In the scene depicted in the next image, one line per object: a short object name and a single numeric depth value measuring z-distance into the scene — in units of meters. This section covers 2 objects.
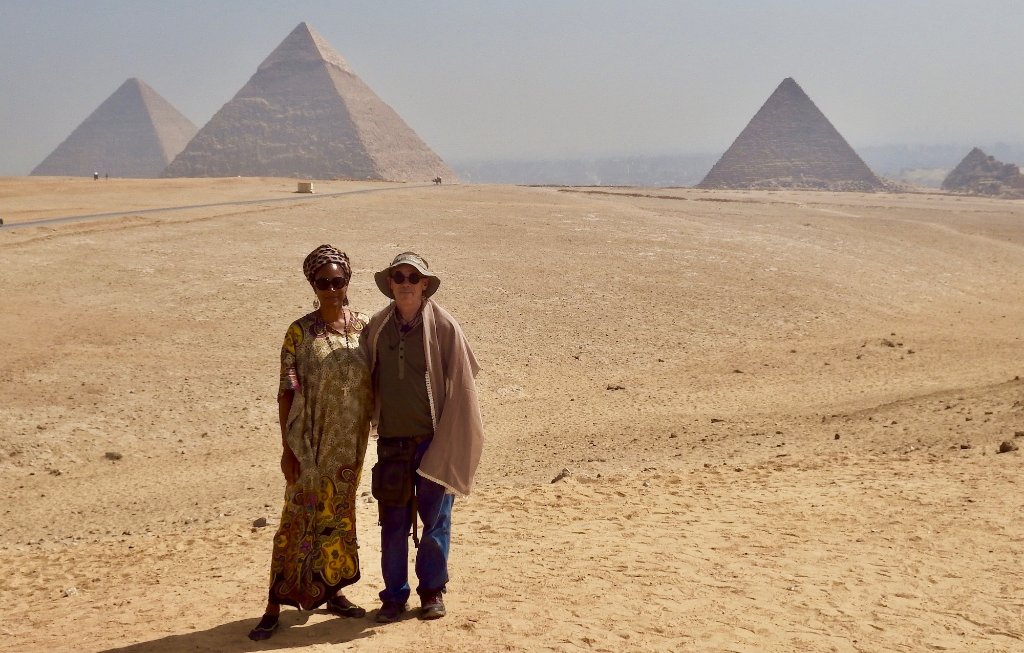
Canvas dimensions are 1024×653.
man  4.07
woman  4.00
